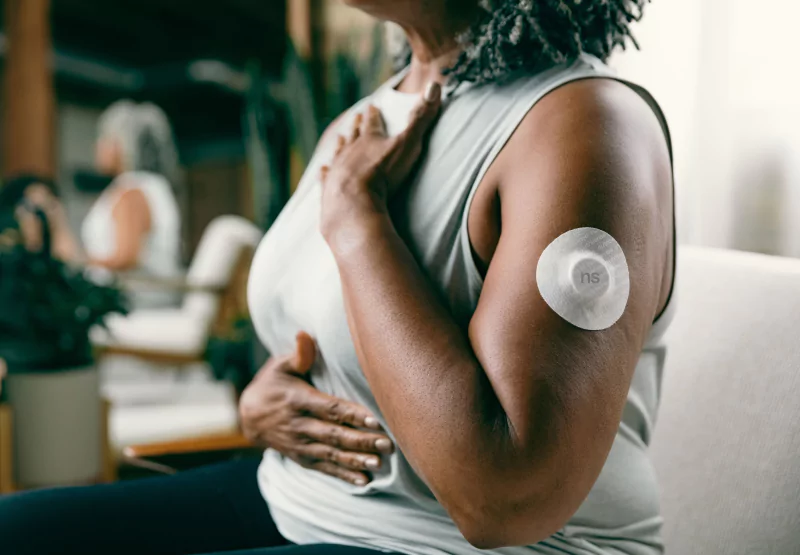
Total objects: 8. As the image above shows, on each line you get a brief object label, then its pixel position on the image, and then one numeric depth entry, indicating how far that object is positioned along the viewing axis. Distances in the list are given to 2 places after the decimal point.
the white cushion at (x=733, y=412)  0.74
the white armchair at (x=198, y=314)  3.50
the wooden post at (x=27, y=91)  4.60
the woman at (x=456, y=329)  0.53
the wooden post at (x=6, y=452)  1.59
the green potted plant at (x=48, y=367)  1.62
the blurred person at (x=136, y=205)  3.88
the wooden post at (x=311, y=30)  3.75
